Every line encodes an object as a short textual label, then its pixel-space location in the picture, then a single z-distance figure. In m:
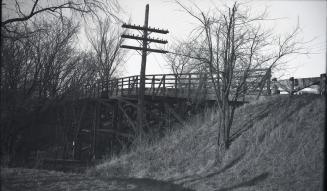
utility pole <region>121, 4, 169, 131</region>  14.53
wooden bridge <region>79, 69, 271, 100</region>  12.27
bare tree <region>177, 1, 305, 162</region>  10.07
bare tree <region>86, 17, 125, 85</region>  35.12
